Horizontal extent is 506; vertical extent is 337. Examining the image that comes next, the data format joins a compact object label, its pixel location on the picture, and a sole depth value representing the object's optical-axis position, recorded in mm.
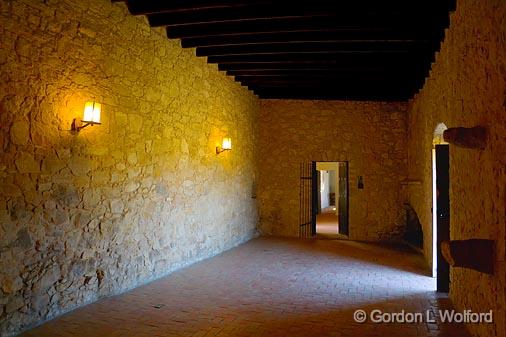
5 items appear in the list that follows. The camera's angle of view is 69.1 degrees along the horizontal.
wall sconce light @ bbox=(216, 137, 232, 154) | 6445
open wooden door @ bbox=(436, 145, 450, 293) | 4227
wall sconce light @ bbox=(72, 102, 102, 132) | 3525
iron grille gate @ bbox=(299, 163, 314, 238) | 8484
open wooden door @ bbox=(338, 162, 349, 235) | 8605
